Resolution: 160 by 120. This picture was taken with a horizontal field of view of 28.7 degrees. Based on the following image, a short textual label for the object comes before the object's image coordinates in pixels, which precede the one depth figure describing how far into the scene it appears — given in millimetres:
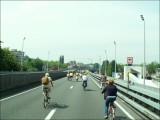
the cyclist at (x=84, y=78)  28447
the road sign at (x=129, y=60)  26998
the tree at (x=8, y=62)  84275
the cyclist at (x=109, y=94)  11414
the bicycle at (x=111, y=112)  11002
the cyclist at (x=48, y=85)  15883
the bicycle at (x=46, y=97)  14672
